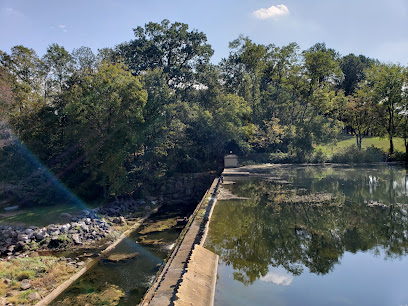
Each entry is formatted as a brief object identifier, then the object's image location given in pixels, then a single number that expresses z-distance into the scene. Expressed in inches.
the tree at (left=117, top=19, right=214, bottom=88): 1526.8
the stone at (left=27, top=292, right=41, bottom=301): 398.7
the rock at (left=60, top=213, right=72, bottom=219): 720.3
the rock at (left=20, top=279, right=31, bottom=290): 425.2
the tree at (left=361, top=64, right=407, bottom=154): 1362.0
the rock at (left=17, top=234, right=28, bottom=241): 607.6
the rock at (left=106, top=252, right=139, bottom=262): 547.5
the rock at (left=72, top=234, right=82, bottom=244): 629.5
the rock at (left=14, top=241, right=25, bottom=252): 589.3
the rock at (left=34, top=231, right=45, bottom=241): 619.5
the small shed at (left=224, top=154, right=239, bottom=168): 1246.3
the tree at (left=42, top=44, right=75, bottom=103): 1072.8
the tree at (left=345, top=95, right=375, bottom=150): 1424.7
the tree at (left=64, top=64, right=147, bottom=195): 849.5
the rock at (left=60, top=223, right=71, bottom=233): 652.0
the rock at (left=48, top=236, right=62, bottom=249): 605.2
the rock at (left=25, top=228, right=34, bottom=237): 624.6
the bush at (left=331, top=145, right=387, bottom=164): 1337.4
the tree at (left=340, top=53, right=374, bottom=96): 2181.3
